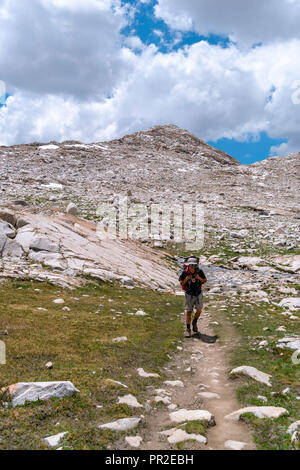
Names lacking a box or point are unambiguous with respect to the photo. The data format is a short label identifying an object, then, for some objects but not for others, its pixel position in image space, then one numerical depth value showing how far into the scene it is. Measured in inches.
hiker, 598.5
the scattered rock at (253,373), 367.8
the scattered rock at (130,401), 303.7
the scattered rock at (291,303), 784.4
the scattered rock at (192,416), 277.9
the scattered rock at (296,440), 233.8
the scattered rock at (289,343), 464.1
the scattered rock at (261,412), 280.7
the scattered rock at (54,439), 233.5
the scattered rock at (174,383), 370.0
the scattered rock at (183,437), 246.5
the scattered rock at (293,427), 252.5
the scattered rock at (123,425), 260.8
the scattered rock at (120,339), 482.0
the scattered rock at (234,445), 239.7
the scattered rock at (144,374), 383.6
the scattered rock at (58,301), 682.1
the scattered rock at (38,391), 287.3
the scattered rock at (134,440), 242.7
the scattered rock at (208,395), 340.8
